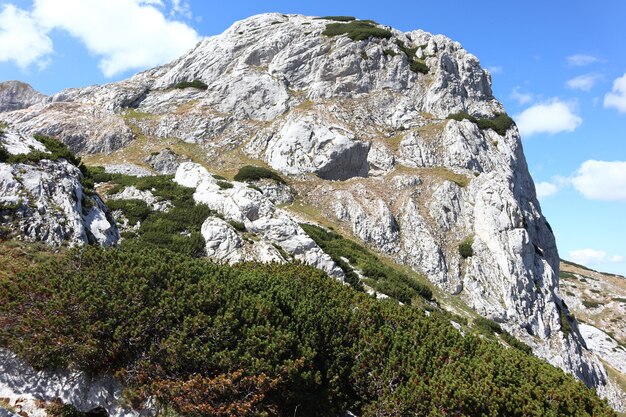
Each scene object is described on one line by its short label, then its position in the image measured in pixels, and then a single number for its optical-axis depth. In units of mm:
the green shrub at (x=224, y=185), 31497
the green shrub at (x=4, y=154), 17375
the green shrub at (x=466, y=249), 38412
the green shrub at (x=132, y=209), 27025
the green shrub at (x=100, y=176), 36000
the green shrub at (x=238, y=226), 26216
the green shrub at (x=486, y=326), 29716
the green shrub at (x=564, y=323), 36175
